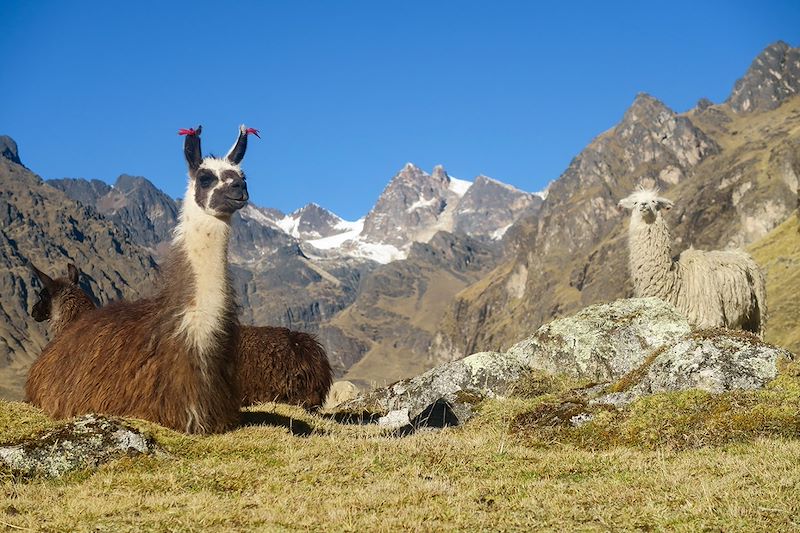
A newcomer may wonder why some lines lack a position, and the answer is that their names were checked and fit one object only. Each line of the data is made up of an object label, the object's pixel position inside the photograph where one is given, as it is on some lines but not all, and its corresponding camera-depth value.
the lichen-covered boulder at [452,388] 17.46
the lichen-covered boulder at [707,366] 13.12
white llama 22.50
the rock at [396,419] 17.90
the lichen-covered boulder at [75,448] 9.46
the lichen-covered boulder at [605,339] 18.58
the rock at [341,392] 23.92
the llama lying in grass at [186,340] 11.54
